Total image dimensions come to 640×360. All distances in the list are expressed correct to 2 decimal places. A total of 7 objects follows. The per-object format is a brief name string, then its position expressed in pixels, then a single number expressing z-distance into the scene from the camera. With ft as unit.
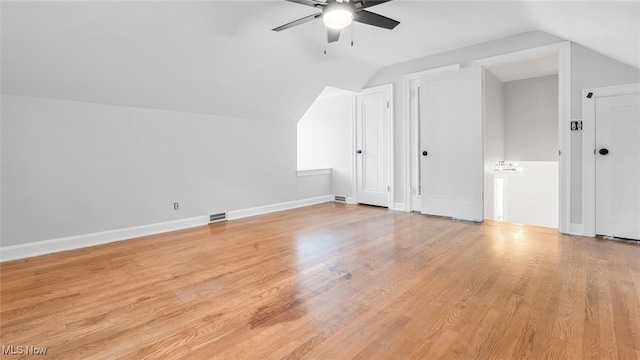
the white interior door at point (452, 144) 14.21
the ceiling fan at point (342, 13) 8.05
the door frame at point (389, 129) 17.46
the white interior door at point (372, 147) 17.98
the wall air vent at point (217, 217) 15.12
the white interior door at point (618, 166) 10.85
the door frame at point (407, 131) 16.63
